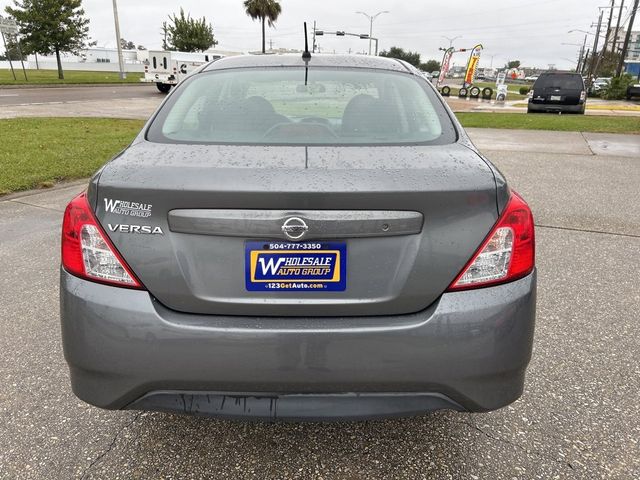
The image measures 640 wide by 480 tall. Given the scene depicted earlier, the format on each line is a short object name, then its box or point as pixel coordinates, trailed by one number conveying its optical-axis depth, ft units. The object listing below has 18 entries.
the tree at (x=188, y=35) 152.25
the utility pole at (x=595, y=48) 182.70
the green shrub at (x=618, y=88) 108.06
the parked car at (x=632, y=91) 105.09
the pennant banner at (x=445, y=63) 101.29
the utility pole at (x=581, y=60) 286.46
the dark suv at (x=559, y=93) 63.21
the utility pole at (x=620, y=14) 169.15
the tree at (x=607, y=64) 224.12
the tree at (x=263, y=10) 185.16
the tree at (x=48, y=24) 105.70
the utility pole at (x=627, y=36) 112.29
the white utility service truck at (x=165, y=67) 90.07
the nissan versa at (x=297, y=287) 5.52
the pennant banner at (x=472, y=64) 96.63
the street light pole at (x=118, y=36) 123.67
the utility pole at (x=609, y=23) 190.29
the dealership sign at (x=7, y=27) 76.72
